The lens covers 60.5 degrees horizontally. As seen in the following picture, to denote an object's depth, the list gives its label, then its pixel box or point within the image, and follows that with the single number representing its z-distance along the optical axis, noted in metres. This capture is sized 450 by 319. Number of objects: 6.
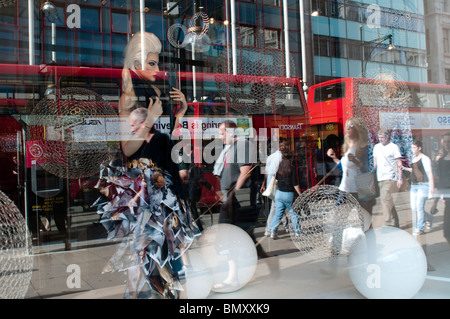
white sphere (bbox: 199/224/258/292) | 2.79
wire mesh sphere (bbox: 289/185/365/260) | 3.08
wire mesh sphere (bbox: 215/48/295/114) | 3.52
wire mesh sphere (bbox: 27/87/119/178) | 3.42
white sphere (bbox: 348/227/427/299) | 2.70
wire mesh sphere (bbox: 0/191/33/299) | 2.30
